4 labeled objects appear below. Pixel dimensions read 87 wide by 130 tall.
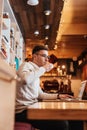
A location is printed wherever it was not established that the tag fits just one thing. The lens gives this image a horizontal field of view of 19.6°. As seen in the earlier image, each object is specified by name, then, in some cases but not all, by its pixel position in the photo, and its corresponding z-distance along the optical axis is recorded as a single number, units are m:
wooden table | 1.58
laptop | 3.15
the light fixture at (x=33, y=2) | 4.27
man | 2.16
